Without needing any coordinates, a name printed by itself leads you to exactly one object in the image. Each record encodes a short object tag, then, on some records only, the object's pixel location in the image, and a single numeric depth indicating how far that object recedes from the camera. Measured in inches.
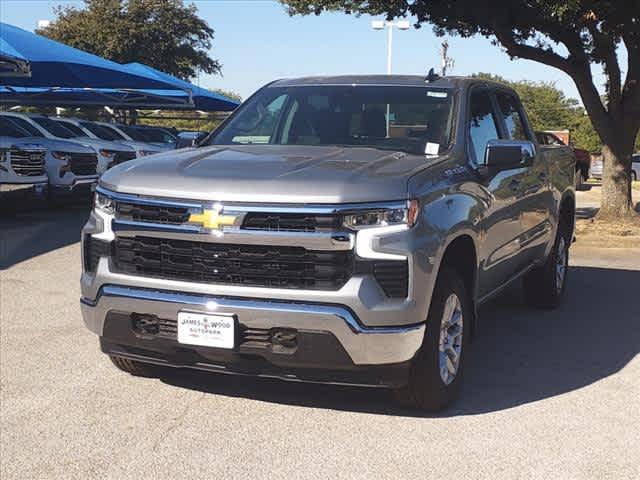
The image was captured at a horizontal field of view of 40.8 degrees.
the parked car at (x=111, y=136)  722.2
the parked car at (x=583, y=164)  840.9
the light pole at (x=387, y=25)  1298.0
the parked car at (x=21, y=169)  519.5
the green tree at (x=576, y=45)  518.9
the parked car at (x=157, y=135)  840.4
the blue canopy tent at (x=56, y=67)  564.4
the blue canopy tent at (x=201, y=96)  931.7
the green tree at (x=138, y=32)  1406.3
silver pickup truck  163.5
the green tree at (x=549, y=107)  2694.4
